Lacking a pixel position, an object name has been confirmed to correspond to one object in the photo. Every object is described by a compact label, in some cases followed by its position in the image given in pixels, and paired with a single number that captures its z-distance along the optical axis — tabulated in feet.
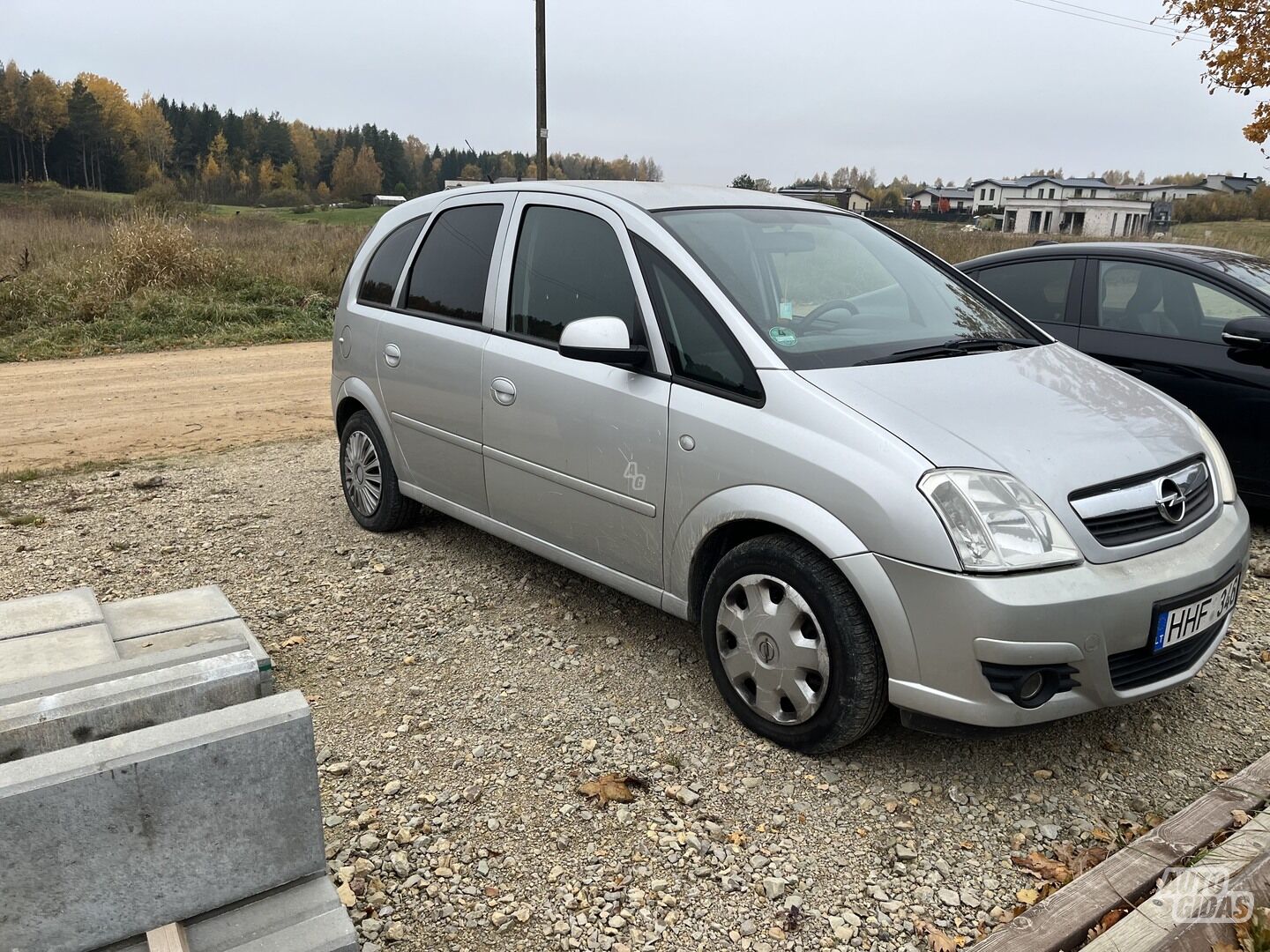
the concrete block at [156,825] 5.95
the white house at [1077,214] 227.20
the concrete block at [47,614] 9.64
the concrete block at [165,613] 10.30
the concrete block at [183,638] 9.78
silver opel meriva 9.11
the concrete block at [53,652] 8.70
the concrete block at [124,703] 6.84
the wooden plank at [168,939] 6.27
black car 16.84
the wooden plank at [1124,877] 7.74
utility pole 60.49
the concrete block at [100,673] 7.15
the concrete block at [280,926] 6.54
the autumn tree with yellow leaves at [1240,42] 46.93
